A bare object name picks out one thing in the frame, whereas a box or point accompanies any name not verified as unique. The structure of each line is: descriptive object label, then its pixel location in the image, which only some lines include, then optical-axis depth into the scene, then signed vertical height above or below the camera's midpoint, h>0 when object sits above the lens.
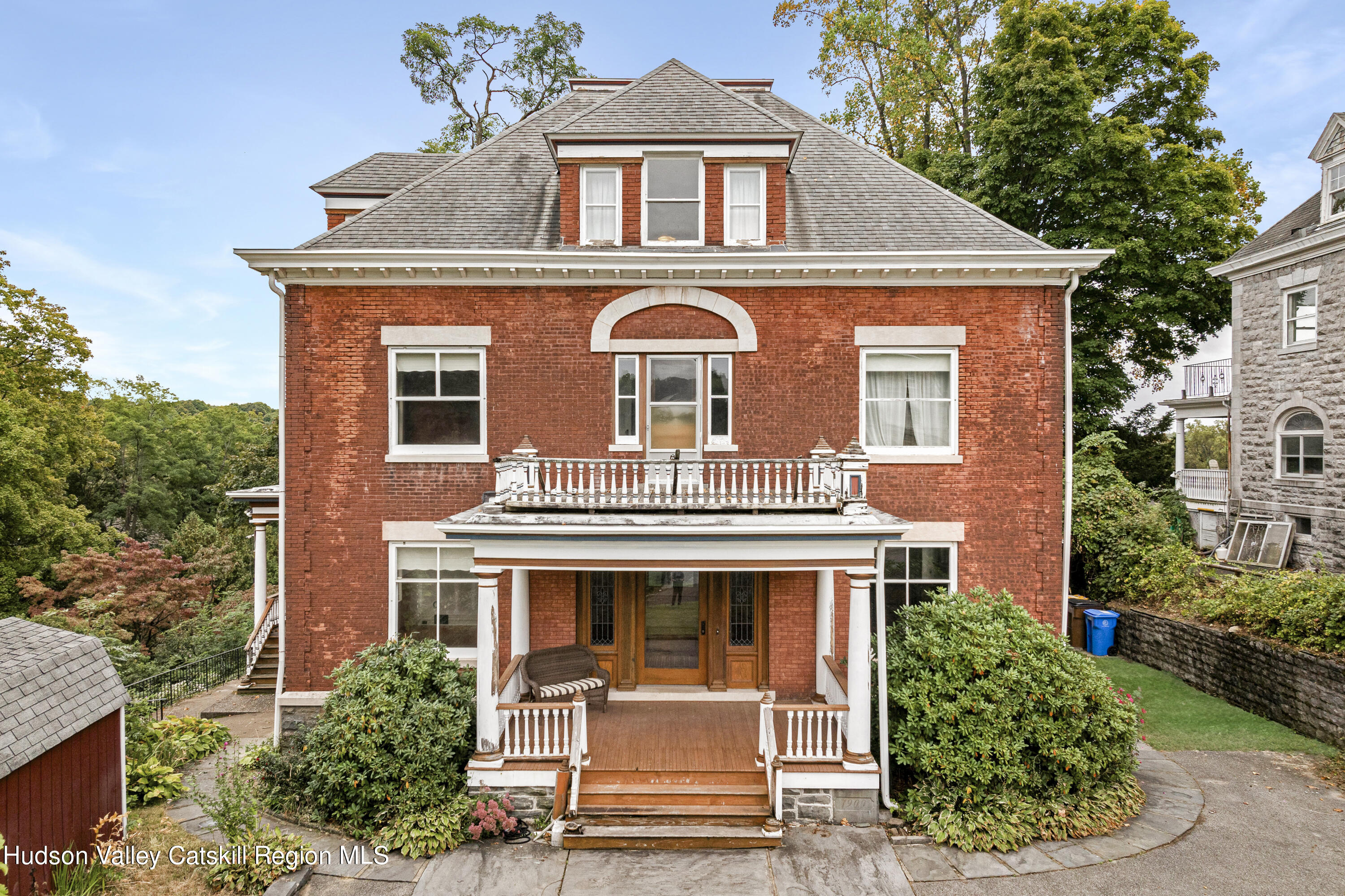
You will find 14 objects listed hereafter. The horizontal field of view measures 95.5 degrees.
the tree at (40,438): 23.77 +0.41
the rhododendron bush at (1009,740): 7.84 -3.81
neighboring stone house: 15.66 +2.31
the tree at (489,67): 25.05 +15.95
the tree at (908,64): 23.86 +15.45
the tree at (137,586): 20.70 -4.85
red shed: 6.21 -3.32
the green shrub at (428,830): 7.54 -4.78
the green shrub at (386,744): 7.88 -3.89
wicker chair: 9.71 -3.66
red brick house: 10.54 +0.99
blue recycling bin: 14.56 -4.29
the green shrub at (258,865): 6.77 -4.72
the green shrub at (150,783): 8.73 -4.87
